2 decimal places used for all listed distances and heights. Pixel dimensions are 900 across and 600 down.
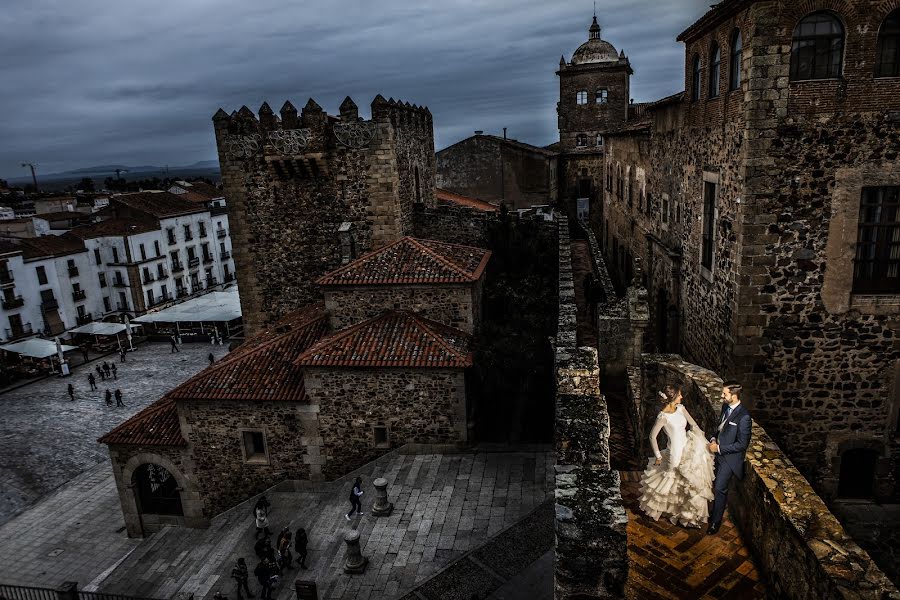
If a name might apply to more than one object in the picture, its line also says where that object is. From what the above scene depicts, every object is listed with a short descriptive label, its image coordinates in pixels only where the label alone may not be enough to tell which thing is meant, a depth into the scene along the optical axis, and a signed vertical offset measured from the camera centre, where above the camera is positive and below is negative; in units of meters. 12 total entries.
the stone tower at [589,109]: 36.56 +3.34
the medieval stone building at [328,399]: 14.40 -5.39
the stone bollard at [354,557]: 11.24 -7.20
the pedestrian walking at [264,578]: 11.62 -7.73
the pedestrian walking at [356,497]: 12.94 -6.96
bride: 6.64 -3.53
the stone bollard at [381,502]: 12.77 -7.02
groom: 6.39 -3.13
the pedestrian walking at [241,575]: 11.98 -7.91
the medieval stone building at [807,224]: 9.58 -1.26
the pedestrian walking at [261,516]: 13.78 -7.76
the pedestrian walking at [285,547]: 12.11 -7.48
